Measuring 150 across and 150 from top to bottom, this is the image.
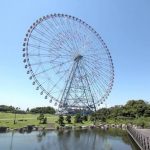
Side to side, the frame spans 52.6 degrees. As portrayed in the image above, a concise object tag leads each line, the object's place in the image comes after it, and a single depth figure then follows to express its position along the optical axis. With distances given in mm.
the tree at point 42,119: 38331
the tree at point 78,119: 40882
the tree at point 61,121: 37688
